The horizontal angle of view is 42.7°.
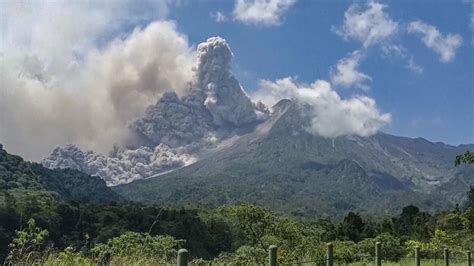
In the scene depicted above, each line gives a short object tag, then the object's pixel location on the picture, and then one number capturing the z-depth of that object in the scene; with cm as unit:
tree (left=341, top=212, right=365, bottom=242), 4892
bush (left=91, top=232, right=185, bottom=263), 710
